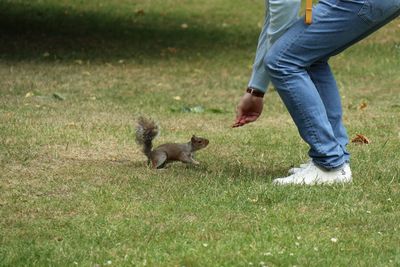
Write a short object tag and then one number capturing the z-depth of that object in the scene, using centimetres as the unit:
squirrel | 1277
